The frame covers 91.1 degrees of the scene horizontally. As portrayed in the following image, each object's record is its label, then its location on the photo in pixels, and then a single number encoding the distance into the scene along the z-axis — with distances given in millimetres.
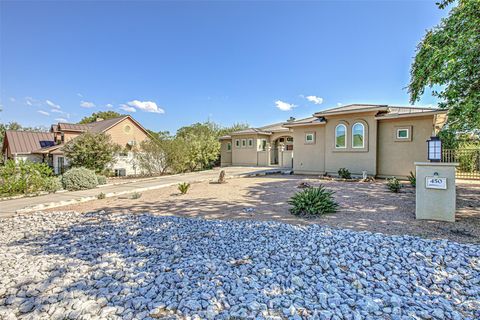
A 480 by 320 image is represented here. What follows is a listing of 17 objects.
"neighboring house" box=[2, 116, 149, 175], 21031
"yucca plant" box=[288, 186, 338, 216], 6262
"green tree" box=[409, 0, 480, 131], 6973
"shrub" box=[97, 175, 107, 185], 13781
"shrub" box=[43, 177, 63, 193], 10880
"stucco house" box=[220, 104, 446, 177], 12602
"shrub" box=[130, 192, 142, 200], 9205
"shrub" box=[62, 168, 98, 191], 11328
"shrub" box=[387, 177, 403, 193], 9203
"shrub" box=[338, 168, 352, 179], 13648
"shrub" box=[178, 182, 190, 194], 9701
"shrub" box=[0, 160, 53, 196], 10281
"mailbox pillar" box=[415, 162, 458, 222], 5371
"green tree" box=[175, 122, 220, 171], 20531
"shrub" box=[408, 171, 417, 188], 10526
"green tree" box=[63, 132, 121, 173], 16453
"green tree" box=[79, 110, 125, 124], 45250
